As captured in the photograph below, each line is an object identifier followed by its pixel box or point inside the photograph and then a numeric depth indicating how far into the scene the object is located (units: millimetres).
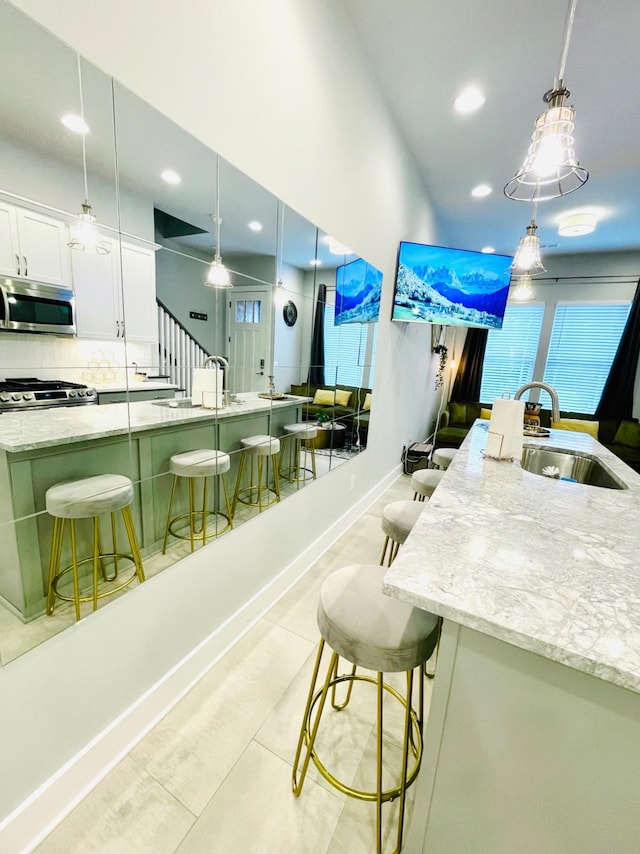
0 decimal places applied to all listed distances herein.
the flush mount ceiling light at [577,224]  3697
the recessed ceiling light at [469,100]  2216
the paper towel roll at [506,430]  1669
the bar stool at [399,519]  1571
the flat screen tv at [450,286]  3152
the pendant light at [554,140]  1104
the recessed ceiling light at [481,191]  3395
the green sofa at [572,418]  4703
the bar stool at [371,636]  903
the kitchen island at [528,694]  586
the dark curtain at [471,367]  5918
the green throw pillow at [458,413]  6008
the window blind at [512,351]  5570
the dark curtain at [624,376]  4840
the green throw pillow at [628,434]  4734
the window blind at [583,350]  5059
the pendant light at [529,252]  1994
